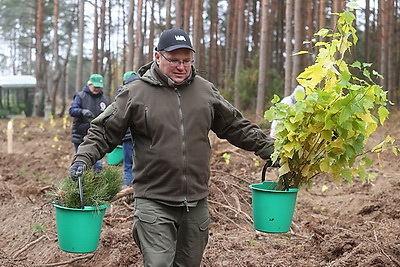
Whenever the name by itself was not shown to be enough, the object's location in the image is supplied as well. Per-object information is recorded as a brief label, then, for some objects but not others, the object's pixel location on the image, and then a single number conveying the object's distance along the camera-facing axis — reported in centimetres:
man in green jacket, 348
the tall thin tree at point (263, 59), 1672
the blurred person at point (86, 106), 812
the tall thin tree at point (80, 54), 2602
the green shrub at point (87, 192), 377
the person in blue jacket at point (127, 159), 807
